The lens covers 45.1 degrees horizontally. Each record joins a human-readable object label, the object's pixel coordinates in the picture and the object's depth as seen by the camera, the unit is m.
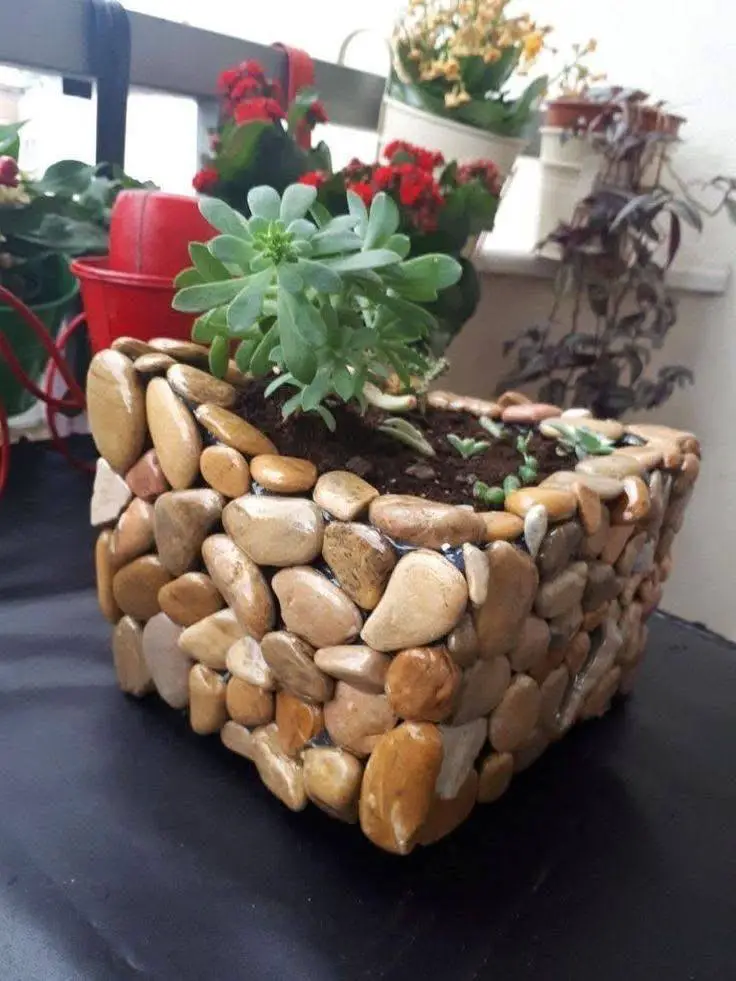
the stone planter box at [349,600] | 0.45
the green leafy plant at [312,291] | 0.47
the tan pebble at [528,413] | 0.70
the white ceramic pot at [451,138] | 1.15
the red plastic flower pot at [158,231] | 0.71
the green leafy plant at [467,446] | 0.60
